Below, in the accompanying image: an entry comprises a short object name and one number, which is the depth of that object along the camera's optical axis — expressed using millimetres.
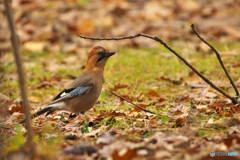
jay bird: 7672
